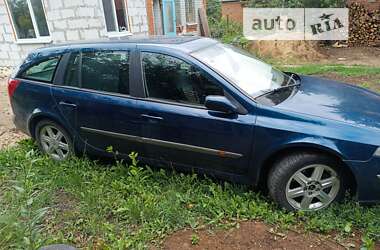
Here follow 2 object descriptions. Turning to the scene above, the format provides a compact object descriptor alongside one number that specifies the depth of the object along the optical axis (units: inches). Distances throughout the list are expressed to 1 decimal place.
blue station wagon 117.2
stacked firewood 514.6
